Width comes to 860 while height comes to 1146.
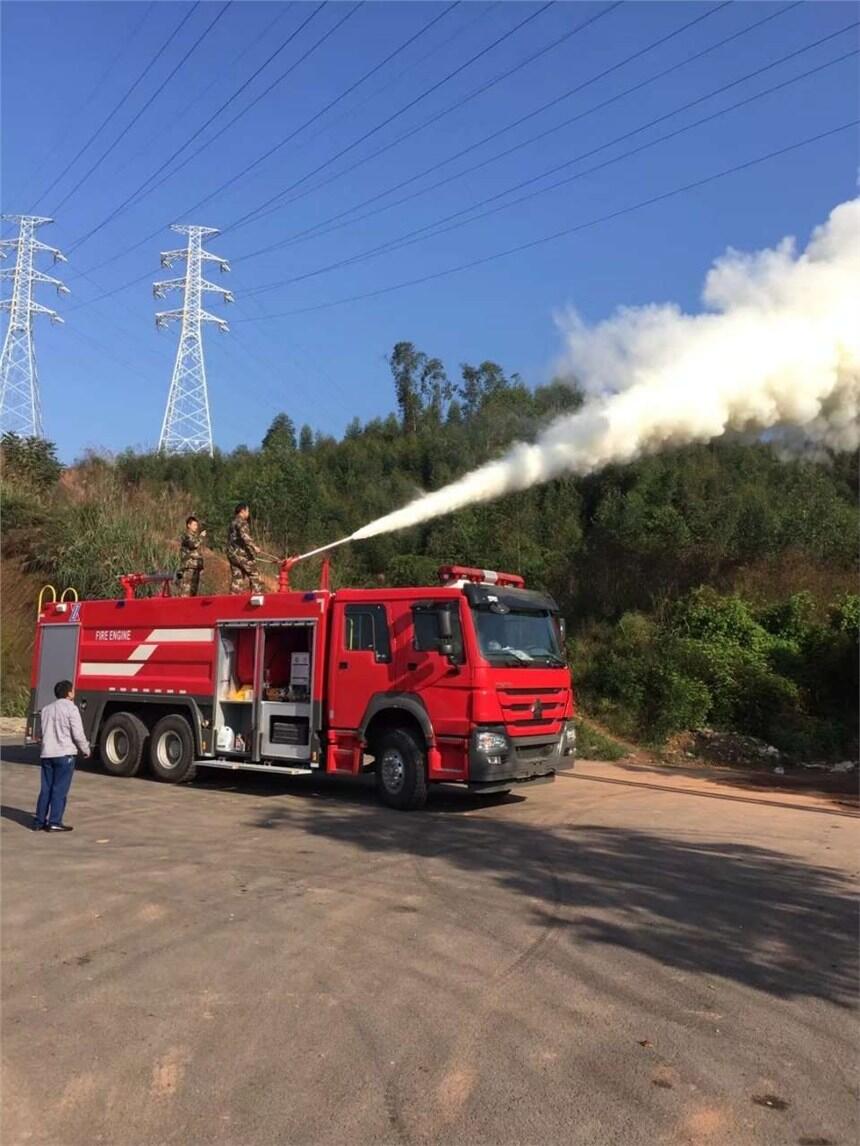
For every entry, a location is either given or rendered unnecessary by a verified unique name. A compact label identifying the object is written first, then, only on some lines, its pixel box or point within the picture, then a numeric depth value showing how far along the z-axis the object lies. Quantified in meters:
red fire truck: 10.93
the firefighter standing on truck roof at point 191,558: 15.22
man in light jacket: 9.78
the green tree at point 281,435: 58.97
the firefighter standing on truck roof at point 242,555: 14.40
